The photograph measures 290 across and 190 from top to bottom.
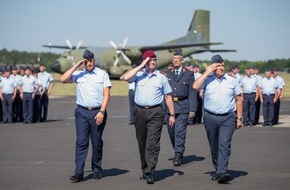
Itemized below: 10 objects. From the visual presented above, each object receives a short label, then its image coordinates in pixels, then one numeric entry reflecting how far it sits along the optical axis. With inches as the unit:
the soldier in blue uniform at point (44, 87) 930.7
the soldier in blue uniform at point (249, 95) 868.0
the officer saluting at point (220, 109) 435.5
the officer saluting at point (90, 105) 441.1
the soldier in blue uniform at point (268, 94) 866.8
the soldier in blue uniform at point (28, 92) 916.0
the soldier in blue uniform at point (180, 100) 521.0
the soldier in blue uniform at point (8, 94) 928.9
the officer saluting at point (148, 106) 439.5
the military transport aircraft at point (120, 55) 2356.1
